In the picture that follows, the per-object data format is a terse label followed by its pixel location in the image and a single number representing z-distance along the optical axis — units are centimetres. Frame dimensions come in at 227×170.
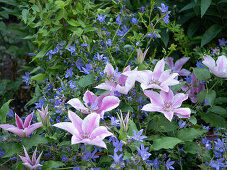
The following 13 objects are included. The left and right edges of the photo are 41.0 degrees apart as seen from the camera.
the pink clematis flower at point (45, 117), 114
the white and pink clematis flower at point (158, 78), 122
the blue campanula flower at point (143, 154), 102
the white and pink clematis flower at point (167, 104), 118
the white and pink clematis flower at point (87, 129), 100
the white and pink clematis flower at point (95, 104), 116
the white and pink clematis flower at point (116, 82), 122
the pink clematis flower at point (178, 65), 186
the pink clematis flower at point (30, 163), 105
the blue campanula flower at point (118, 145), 104
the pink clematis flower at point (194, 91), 169
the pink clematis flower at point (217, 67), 132
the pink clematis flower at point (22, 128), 112
